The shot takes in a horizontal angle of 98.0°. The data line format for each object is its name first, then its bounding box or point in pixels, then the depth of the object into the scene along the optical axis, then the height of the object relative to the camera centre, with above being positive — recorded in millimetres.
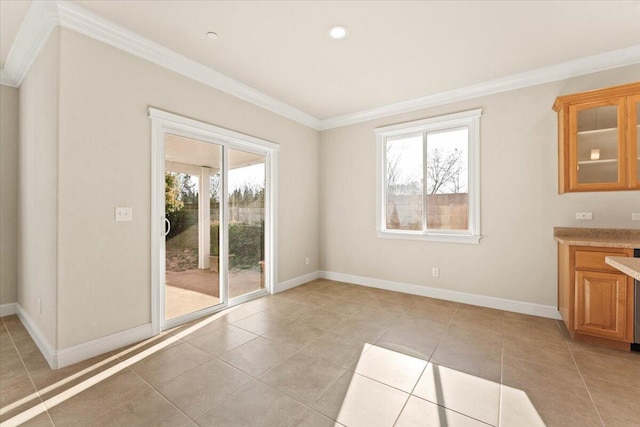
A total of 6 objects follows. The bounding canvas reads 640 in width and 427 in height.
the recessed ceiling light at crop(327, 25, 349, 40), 2523 +1684
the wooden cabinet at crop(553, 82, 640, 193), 2676 +747
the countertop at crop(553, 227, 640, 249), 2494 -250
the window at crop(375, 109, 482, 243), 3768 +506
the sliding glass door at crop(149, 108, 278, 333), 2895 -61
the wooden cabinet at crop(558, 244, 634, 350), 2467 -789
